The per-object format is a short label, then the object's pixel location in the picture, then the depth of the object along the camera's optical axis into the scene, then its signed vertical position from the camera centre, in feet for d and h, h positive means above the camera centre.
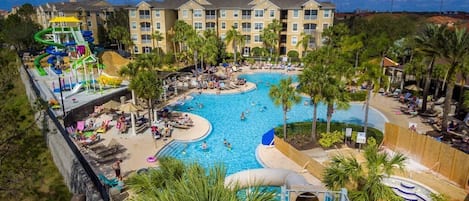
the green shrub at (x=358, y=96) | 117.39 -19.28
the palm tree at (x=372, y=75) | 72.23 -7.12
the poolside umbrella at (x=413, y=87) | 116.06 -15.87
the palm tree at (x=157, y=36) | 193.36 +4.05
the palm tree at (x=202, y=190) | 24.59 -11.67
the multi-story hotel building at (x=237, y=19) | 194.18 +15.02
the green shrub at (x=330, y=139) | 75.51 -22.70
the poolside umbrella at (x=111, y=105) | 101.24 -19.99
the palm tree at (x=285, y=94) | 75.66 -12.14
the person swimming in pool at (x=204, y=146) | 78.07 -25.11
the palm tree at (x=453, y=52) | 75.66 -1.86
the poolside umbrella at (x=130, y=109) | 82.86 -17.45
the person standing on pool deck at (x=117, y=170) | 59.77 -23.80
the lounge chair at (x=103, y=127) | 84.13 -22.72
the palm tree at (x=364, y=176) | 36.22 -15.86
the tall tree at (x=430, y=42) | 80.28 +0.56
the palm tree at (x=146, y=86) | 83.66 -11.34
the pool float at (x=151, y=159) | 68.23 -24.98
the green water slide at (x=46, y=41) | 146.41 +0.47
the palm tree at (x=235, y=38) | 185.47 +2.99
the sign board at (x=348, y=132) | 75.36 -20.80
